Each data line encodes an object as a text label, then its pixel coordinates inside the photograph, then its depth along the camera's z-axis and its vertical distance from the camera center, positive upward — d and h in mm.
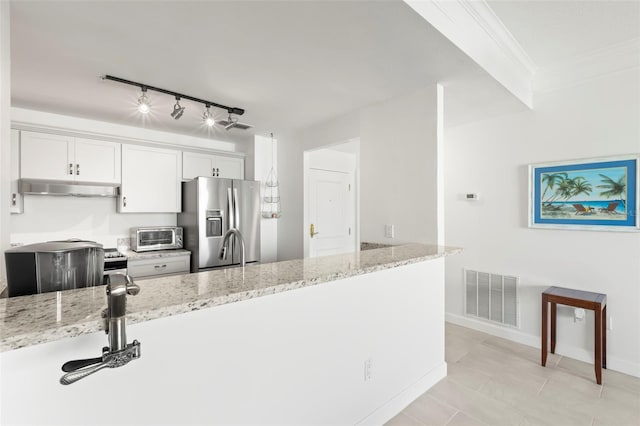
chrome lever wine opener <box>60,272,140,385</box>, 713 -330
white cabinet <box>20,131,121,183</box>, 2959 +556
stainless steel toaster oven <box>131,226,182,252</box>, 3545 -314
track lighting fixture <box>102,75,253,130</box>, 2416 +1010
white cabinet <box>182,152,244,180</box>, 3875 +616
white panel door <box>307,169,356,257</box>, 4383 -21
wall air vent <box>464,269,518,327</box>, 3131 -924
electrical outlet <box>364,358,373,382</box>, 1784 -925
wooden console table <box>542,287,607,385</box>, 2352 -788
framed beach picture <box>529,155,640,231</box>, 2455 +146
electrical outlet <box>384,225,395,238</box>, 2740 -178
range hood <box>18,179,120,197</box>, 2902 +242
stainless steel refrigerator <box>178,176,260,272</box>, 3578 -65
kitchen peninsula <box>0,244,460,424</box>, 821 -524
